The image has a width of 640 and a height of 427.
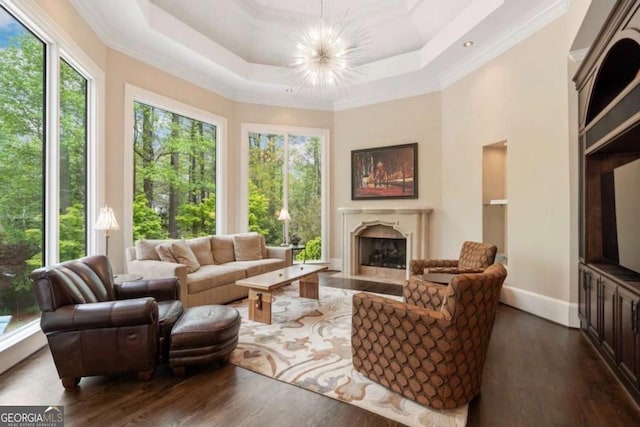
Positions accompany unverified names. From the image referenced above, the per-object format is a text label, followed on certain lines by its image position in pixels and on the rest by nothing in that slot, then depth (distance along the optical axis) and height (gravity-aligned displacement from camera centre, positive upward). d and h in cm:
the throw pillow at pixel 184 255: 438 -55
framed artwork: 633 +89
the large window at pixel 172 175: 502 +70
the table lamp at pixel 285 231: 689 -34
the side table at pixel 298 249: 657 -70
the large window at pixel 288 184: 680 +69
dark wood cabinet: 229 +21
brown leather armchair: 233 -85
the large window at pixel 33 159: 281 +57
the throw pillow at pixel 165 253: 423 -50
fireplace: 606 -52
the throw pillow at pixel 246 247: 549 -55
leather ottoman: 254 -100
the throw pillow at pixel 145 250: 425 -46
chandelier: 367 +191
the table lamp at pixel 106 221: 363 -6
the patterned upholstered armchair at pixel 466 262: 415 -66
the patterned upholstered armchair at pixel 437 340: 203 -85
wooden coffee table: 372 -83
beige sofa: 403 -69
